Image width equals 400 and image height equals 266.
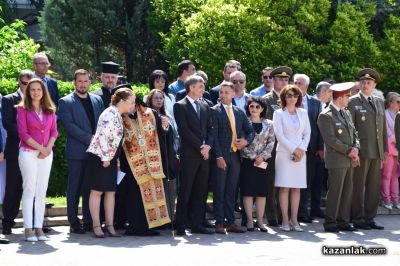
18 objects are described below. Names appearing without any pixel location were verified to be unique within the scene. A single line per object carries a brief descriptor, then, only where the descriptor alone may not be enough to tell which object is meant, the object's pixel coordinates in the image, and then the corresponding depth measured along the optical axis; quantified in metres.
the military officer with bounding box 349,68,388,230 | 13.38
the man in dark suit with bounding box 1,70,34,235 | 11.88
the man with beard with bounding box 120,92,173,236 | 12.09
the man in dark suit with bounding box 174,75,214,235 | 12.23
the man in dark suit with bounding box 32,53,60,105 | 12.70
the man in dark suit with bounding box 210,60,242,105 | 13.81
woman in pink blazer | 11.46
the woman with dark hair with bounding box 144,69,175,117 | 12.98
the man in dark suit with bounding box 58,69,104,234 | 12.19
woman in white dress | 12.86
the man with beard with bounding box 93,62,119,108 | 12.79
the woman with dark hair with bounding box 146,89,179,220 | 12.27
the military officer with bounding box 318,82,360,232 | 12.83
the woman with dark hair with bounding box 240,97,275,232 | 12.77
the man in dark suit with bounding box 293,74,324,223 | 13.63
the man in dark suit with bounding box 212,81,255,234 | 12.48
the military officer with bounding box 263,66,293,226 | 13.20
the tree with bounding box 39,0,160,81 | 22.81
